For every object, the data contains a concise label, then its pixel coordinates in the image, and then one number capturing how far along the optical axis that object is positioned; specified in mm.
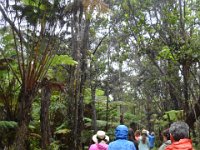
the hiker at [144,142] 4740
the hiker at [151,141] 4845
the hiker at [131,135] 4029
